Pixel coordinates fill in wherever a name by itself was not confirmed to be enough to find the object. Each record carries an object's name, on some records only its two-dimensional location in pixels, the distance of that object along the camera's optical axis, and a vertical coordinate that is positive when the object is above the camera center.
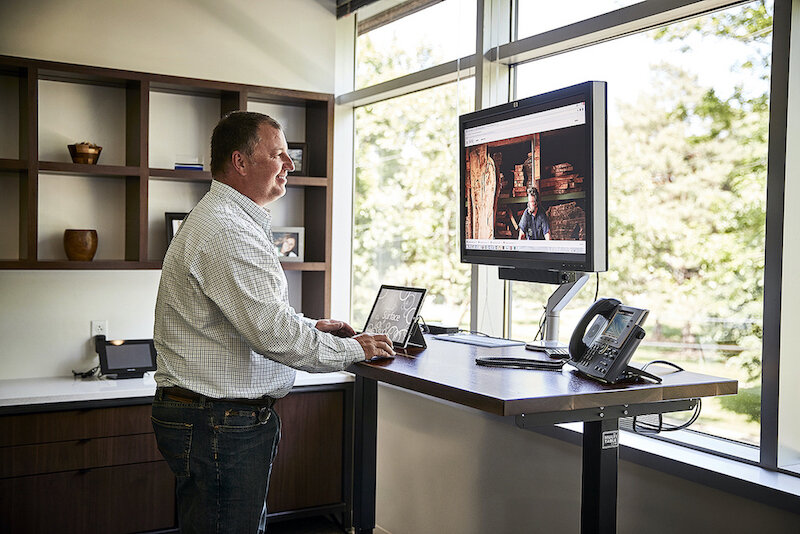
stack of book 3.76 +0.41
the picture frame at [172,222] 3.77 +0.15
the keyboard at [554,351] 2.23 -0.27
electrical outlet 3.73 -0.35
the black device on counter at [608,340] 1.86 -0.20
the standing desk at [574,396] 1.73 -0.31
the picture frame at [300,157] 4.05 +0.50
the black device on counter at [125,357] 3.59 -0.48
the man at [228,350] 2.05 -0.25
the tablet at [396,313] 2.39 -0.18
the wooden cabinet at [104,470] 3.13 -0.90
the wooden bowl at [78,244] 3.51 +0.04
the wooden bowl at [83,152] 3.52 +0.44
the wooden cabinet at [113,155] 3.46 +0.45
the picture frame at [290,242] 4.02 +0.06
